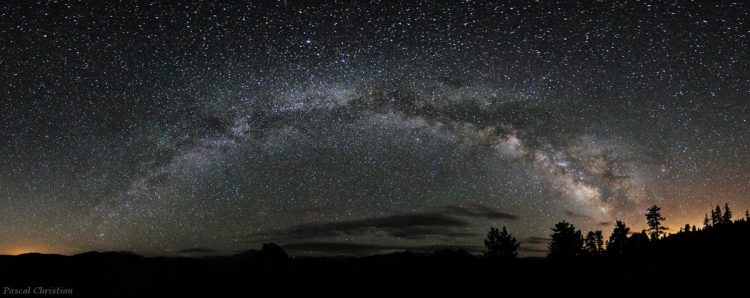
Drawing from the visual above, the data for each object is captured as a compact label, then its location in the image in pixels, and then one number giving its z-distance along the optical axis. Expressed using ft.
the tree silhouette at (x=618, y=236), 218.79
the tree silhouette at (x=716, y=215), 305.88
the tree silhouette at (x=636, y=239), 177.90
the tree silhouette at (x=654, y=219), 241.14
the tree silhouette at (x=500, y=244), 219.20
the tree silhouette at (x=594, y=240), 264.52
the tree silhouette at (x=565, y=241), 209.72
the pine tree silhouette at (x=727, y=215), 301.02
